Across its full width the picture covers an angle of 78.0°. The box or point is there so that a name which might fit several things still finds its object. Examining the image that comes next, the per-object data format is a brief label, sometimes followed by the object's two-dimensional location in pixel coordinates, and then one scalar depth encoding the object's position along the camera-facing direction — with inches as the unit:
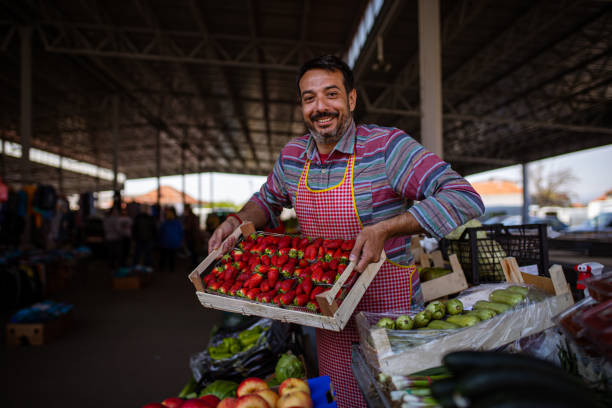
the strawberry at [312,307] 56.8
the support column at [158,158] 734.6
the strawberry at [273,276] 66.1
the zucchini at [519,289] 63.0
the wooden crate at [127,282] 340.2
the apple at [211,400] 57.9
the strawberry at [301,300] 59.1
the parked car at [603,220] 359.6
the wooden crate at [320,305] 52.5
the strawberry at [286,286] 63.3
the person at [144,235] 402.3
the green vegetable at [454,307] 63.4
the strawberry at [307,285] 60.5
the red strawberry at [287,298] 60.0
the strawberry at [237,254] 73.0
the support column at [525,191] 755.4
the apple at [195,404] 54.9
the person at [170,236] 415.2
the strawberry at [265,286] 64.7
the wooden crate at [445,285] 94.2
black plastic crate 95.6
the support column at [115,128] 551.5
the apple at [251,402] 51.3
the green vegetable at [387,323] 58.7
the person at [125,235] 411.5
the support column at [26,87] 353.4
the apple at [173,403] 57.2
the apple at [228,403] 52.8
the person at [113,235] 400.8
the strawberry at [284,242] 71.1
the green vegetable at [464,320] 55.1
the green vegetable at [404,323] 58.2
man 64.2
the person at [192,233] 460.1
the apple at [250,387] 59.9
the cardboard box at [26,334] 195.5
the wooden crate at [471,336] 49.3
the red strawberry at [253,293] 63.7
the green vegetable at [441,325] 54.5
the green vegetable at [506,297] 59.5
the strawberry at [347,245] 62.6
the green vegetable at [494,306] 58.8
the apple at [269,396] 55.2
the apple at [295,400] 52.3
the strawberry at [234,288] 66.1
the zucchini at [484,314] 56.3
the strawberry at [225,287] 67.6
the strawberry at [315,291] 58.9
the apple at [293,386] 56.3
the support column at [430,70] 219.3
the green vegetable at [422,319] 59.2
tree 1204.5
